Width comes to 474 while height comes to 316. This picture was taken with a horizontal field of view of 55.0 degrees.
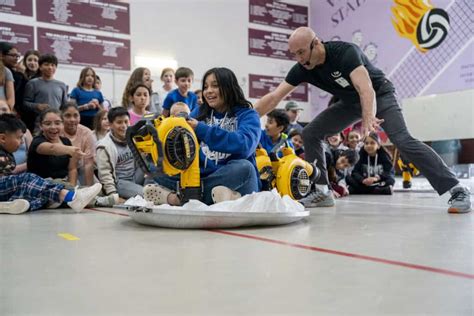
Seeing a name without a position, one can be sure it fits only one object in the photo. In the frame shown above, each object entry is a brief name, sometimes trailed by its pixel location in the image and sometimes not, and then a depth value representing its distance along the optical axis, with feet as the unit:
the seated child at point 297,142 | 13.50
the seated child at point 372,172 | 13.62
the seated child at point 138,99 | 12.69
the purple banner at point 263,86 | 26.58
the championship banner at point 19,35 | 19.02
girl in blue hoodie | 6.25
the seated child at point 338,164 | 12.69
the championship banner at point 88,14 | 20.15
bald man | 7.50
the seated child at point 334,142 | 14.47
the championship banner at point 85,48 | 20.17
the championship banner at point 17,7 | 19.10
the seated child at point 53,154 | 9.55
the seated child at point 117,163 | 10.21
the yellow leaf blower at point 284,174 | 7.54
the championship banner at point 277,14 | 26.89
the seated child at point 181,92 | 13.28
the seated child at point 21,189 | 8.05
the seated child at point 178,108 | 10.65
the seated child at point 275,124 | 11.39
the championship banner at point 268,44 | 26.71
